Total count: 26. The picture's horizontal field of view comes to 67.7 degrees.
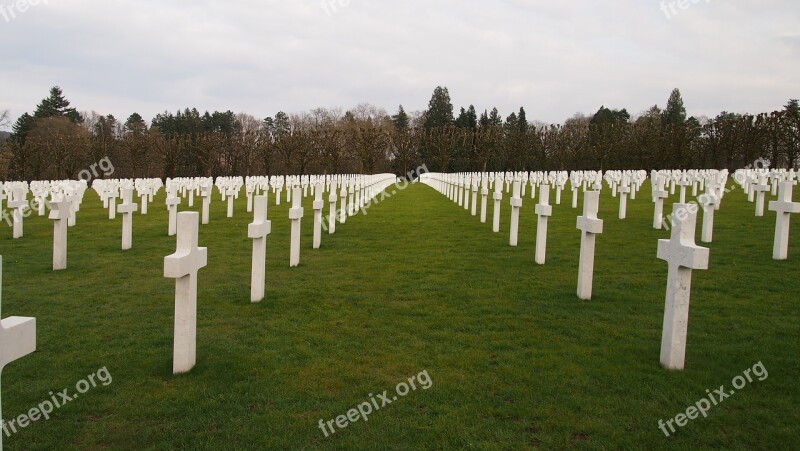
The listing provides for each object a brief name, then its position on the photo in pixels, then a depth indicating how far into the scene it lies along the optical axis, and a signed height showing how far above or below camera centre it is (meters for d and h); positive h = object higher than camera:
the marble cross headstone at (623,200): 15.05 -0.28
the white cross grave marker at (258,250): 6.73 -0.90
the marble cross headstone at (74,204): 15.35 -1.21
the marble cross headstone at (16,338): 2.61 -0.80
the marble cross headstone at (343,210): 15.40 -0.93
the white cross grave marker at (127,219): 11.24 -1.05
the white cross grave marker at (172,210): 13.25 -0.98
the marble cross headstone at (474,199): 17.25 -0.53
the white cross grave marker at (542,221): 8.97 -0.54
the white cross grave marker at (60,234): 8.91 -1.11
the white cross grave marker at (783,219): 8.74 -0.32
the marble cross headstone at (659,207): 12.95 -0.35
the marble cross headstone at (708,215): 10.49 -0.38
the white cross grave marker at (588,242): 6.72 -0.62
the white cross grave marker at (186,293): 4.49 -0.96
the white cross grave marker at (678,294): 4.45 -0.76
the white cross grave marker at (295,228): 9.12 -0.85
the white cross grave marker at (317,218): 11.02 -0.83
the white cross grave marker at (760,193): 13.87 +0.08
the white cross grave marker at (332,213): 13.54 -0.89
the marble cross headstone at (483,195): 15.53 -0.36
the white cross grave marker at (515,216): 11.03 -0.60
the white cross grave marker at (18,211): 12.66 -1.16
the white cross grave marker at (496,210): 13.26 -0.61
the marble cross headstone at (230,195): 17.99 -0.82
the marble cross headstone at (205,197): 15.90 -0.80
